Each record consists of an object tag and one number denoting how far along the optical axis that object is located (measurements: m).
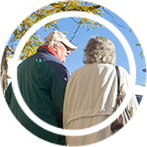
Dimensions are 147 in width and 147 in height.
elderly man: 4.02
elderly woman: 3.65
